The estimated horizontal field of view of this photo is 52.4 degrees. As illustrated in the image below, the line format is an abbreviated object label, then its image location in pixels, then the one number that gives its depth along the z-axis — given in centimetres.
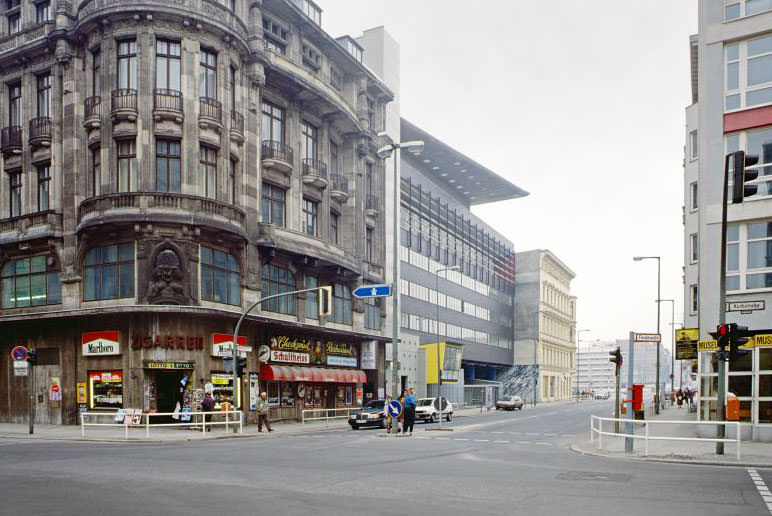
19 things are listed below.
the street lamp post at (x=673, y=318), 7267
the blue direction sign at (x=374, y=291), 2789
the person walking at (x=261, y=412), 3206
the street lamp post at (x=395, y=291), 2861
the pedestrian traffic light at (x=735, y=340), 1939
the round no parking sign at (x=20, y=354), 2967
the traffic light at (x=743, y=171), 1712
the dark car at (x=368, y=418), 3494
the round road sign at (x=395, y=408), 2752
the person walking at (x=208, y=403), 3128
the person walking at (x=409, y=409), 2806
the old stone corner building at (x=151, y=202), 3369
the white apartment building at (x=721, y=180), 2556
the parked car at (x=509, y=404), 6606
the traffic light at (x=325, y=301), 2811
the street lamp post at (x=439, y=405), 3303
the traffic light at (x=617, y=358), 2317
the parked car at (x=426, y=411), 4100
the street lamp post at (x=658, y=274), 4994
